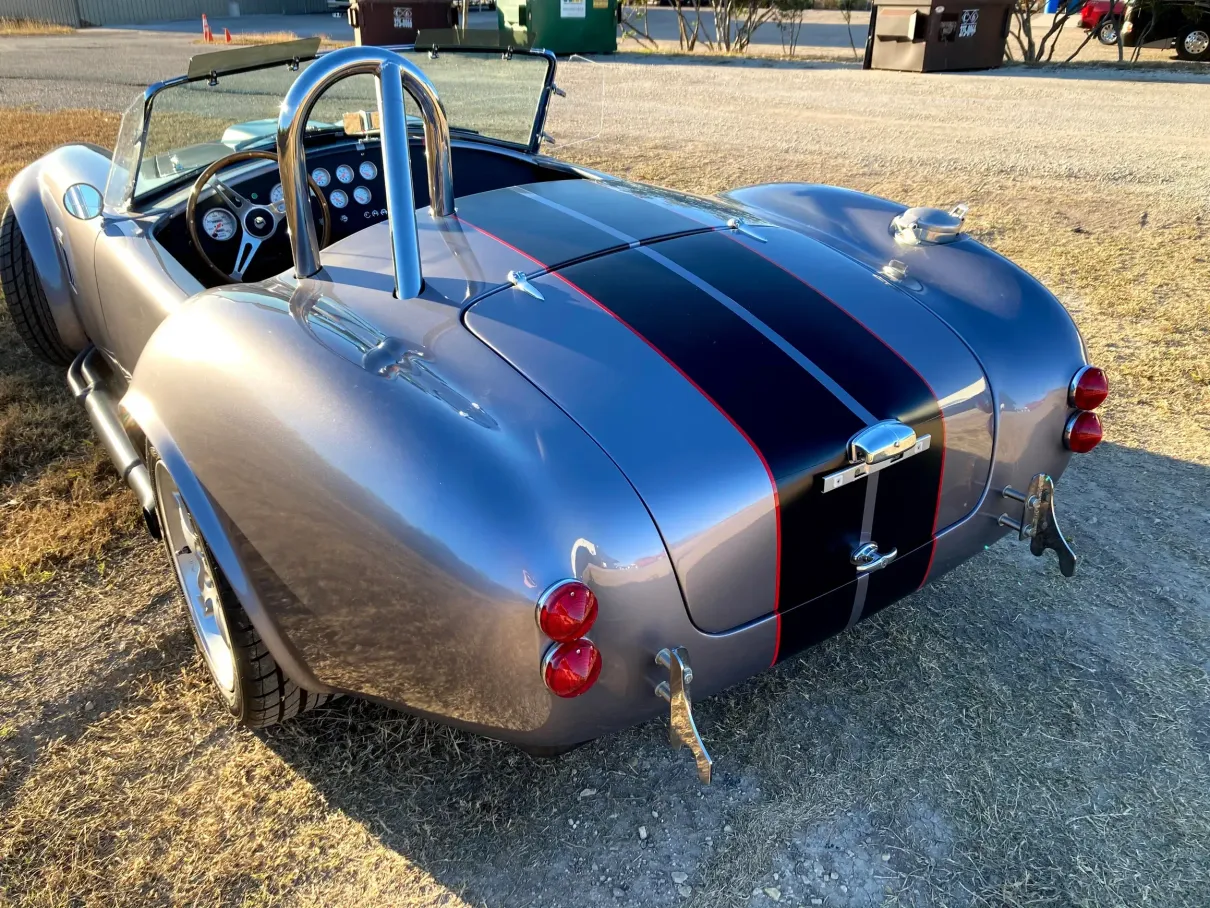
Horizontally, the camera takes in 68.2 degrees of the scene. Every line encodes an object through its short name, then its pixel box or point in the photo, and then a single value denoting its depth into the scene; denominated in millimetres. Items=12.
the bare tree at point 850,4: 18878
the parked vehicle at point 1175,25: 15086
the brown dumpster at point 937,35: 13664
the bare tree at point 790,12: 17781
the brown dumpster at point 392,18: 16750
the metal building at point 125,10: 27969
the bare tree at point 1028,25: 15250
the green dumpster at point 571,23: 16170
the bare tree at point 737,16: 18080
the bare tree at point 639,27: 19484
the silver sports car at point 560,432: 1630
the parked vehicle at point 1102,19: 16359
